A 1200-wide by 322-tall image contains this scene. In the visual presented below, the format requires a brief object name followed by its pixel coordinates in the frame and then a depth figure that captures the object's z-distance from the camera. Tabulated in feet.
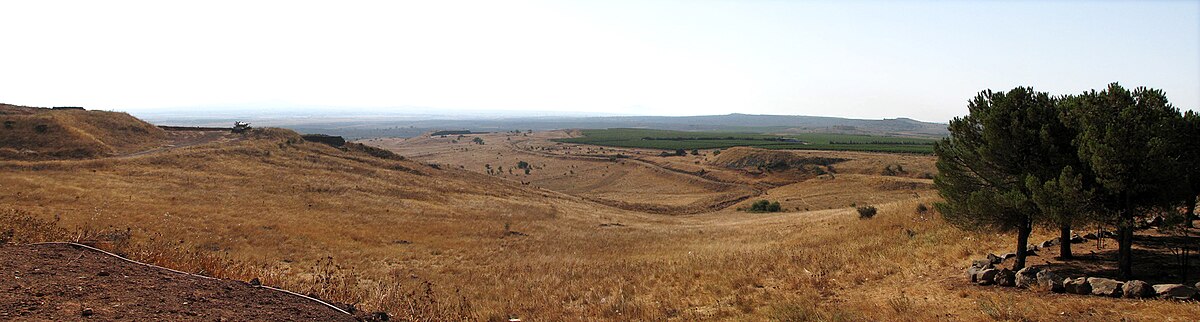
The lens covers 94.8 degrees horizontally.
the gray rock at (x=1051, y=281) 36.88
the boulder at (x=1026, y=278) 39.17
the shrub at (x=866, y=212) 101.12
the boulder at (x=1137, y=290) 32.81
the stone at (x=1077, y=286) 35.40
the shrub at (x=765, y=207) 157.17
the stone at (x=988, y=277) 41.68
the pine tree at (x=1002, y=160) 42.52
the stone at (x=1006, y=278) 40.34
